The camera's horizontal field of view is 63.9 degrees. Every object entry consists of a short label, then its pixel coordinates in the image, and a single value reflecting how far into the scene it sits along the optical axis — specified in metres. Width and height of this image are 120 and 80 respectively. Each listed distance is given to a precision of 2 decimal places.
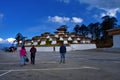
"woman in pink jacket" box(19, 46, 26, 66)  8.44
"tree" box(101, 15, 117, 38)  32.81
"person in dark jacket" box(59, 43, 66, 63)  9.18
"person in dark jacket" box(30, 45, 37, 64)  8.57
